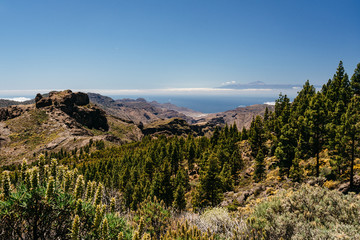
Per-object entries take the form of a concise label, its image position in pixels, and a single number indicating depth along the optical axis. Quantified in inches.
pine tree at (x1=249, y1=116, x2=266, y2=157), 2138.3
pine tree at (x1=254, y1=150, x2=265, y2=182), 1558.8
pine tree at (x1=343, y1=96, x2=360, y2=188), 813.2
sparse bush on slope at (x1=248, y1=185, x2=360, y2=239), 323.5
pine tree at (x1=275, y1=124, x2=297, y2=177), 1329.7
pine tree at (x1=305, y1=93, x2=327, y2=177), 1111.5
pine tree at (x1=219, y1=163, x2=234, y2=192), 1627.8
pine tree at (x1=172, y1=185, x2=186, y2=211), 1422.2
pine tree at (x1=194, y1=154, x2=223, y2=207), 1346.0
